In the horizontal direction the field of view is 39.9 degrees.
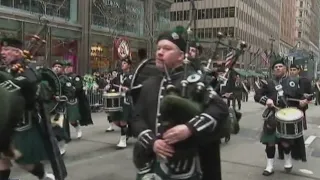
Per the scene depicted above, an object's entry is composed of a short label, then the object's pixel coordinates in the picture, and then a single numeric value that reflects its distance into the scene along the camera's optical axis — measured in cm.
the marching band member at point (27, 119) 444
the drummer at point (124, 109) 882
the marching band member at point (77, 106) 950
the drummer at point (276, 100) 674
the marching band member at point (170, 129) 263
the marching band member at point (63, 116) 724
